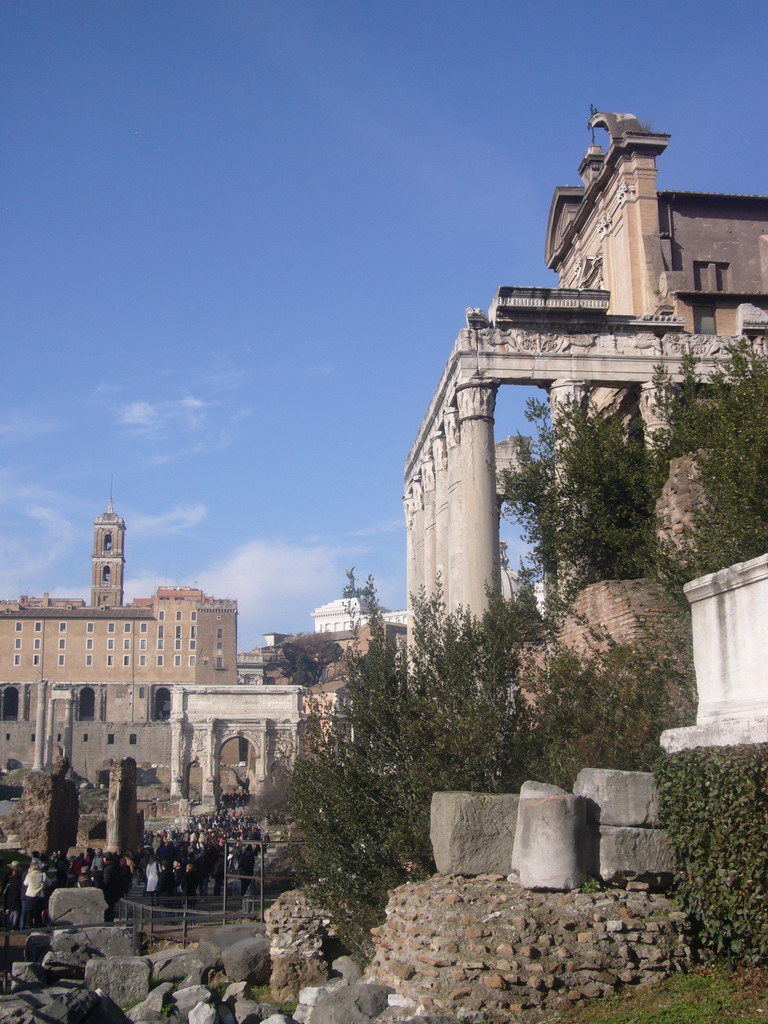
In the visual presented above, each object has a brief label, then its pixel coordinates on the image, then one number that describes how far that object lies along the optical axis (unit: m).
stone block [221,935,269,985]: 11.51
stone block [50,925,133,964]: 12.31
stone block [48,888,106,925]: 15.16
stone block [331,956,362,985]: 9.85
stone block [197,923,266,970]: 11.82
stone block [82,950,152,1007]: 10.65
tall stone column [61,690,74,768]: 92.44
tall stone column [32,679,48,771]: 89.65
